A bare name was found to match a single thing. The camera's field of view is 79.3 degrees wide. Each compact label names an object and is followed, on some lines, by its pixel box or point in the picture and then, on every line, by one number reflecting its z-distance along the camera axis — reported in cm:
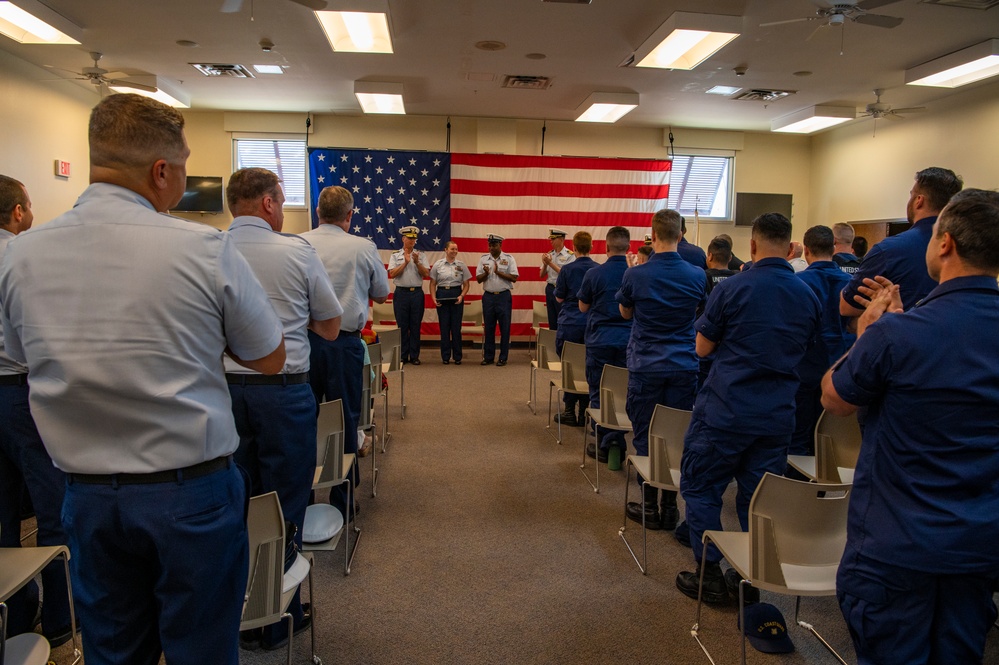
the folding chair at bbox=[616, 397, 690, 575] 294
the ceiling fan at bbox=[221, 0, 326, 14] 515
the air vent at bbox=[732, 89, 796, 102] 789
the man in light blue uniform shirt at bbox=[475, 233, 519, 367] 857
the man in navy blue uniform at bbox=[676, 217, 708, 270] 541
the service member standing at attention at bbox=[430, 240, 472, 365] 850
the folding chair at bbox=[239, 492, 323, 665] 180
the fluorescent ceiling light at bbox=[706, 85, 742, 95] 770
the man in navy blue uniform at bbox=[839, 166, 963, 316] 271
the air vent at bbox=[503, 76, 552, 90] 746
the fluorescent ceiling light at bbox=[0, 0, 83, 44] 515
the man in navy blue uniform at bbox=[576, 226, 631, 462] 468
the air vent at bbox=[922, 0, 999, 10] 491
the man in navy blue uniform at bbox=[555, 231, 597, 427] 550
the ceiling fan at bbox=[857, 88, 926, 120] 781
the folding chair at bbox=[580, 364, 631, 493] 387
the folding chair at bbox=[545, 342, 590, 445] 495
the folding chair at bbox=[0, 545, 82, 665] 157
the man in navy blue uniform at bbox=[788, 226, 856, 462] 399
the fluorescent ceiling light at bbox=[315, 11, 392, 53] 531
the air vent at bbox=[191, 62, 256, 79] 712
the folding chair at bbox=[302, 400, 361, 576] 264
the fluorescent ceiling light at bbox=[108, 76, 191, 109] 745
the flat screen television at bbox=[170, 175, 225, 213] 946
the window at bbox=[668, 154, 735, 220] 1061
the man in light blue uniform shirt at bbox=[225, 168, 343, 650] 229
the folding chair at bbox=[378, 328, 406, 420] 528
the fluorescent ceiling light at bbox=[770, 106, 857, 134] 844
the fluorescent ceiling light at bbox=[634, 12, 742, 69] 519
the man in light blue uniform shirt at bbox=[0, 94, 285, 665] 124
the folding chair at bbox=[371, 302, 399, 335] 866
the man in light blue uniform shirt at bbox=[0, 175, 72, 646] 220
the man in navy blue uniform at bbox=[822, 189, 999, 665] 143
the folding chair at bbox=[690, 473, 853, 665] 201
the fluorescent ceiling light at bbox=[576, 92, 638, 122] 795
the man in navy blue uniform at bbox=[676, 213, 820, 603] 264
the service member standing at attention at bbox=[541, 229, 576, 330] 862
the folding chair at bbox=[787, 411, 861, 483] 293
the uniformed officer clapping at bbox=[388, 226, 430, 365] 827
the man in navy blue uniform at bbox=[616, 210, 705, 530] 363
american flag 941
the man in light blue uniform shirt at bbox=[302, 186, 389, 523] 329
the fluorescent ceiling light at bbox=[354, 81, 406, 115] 766
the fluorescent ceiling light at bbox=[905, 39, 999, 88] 589
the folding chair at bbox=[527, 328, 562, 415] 572
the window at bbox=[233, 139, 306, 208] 984
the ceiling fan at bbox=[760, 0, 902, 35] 459
